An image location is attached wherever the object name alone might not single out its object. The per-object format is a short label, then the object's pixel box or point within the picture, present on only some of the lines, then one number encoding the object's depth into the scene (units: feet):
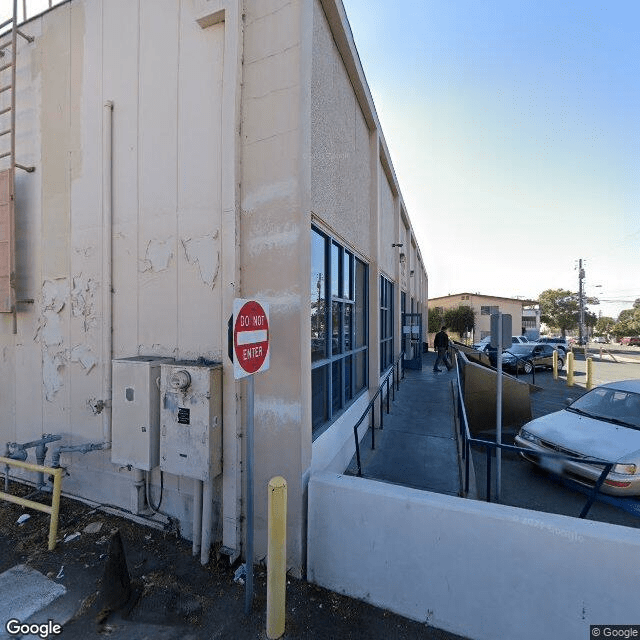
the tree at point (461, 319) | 131.34
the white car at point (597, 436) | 15.17
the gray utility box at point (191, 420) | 10.73
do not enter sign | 7.96
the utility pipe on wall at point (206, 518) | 10.94
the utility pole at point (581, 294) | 136.20
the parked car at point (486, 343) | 71.06
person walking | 48.37
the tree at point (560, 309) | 171.22
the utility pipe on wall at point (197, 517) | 11.26
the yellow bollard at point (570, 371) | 46.71
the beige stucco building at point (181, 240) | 10.93
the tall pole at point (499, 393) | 15.40
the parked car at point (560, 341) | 81.95
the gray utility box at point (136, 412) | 11.48
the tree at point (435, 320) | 132.36
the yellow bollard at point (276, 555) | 8.14
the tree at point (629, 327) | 179.52
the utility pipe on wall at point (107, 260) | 13.65
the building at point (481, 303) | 139.13
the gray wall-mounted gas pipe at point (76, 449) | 13.32
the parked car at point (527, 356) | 55.62
